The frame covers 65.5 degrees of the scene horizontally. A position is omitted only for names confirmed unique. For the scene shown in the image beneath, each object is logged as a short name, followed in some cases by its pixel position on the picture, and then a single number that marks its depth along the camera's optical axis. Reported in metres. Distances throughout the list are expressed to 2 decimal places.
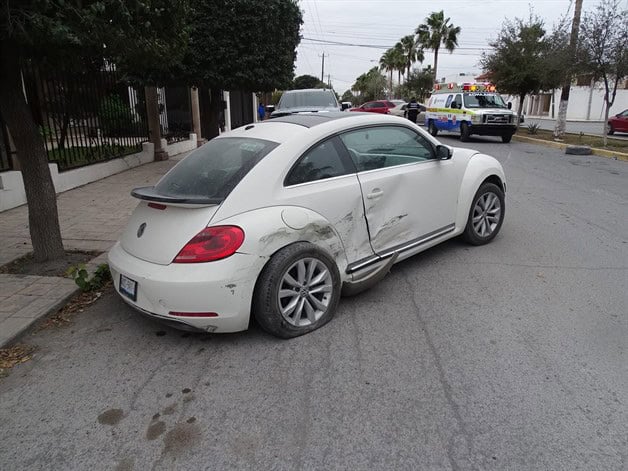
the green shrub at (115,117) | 10.89
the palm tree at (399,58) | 62.41
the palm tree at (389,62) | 70.56
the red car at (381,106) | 31.39
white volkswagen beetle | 3.27
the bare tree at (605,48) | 14.96
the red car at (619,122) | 22.62
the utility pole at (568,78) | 16.31
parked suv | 14.96
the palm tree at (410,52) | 55.81
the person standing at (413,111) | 28.94
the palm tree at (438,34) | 43.84
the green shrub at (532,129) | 22.44
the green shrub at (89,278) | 4.44
